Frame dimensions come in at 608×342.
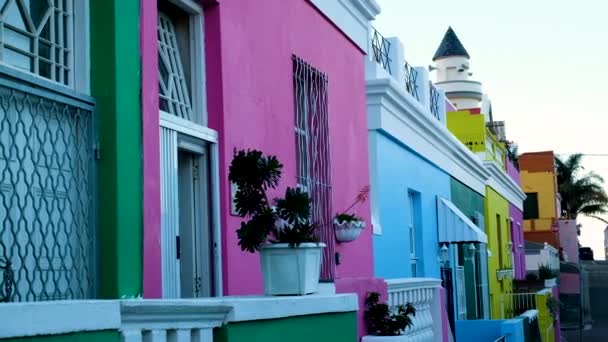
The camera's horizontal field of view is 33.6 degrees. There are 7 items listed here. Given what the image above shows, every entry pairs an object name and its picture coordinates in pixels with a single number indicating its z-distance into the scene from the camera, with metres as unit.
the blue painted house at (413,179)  12.25
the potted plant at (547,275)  27.69
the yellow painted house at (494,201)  22.09
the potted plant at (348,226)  9.14
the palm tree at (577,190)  64.62
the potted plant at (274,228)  5.50
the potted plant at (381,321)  7.41
